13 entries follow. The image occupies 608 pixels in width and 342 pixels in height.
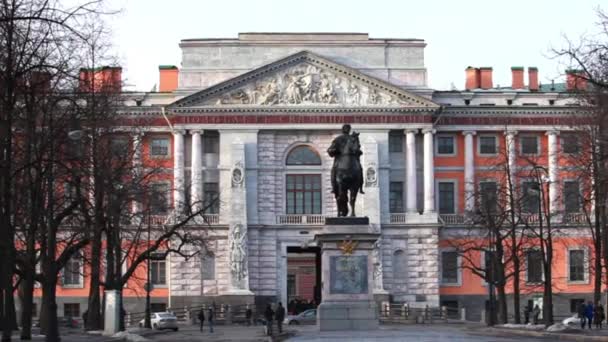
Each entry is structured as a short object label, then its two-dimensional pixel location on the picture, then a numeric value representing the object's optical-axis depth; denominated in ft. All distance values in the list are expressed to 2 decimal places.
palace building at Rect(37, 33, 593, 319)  331.57
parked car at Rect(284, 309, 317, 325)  282.48
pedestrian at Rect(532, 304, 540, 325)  255.70
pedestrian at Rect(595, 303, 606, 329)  232.53
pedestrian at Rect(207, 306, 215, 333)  253.57
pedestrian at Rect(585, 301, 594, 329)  235.58
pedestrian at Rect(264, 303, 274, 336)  203.10
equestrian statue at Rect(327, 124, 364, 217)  155.94
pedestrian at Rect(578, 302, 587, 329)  237.66
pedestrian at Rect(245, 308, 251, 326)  298.15
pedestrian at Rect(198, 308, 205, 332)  265.07
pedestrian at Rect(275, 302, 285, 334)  212.21
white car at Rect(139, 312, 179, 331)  272.72
